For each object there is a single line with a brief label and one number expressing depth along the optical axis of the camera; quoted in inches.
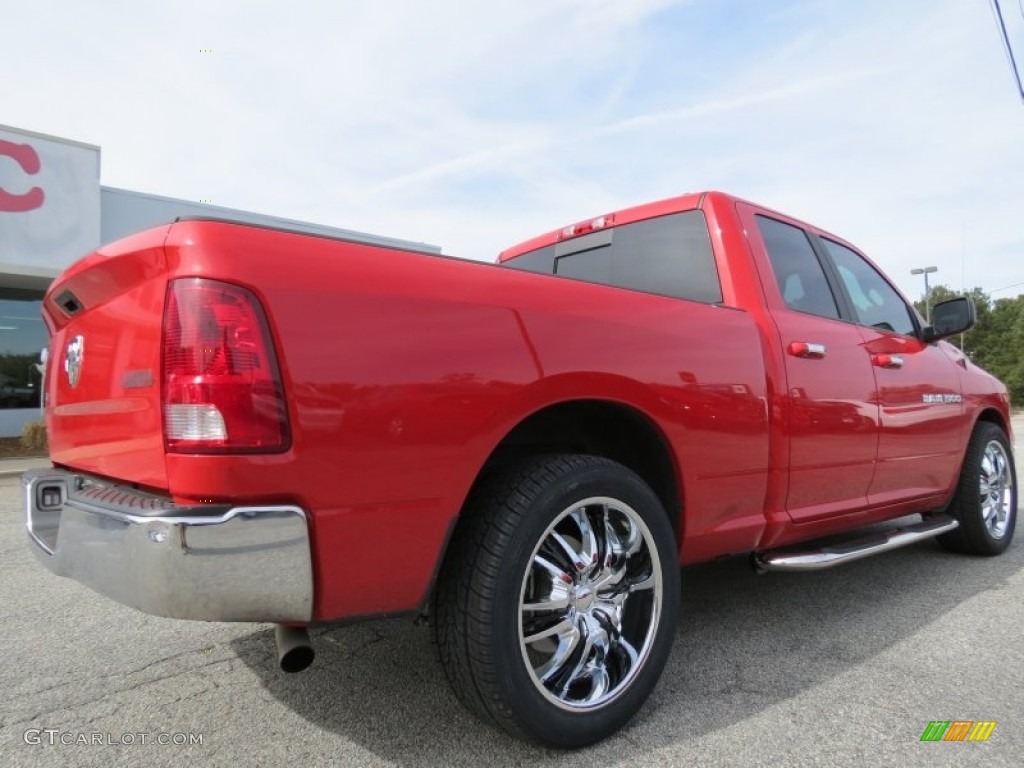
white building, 446.9
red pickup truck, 61.6
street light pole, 1110.4
